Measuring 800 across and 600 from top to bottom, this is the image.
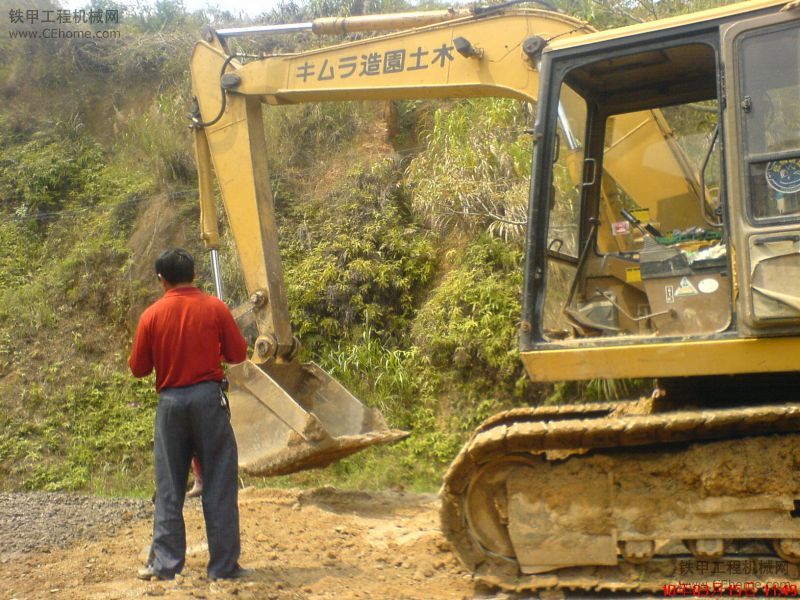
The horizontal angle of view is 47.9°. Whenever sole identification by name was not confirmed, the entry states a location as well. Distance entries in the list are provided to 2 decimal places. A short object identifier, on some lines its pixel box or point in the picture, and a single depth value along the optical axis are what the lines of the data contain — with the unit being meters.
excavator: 4.14
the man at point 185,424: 4.61
